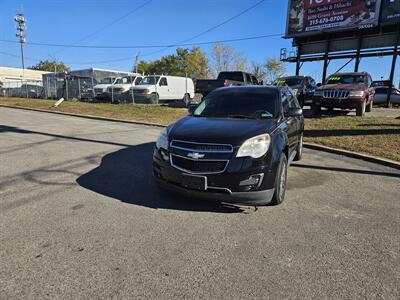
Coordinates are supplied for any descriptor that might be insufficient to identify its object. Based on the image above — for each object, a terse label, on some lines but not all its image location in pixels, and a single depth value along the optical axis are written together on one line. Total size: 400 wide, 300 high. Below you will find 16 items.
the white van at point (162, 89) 20.20
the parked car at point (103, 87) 22.94
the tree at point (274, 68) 65.44
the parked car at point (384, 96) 24.73
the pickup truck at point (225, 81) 16.95
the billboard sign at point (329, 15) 26.39
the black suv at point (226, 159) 3.71
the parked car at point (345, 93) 12.66
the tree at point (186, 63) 69.75
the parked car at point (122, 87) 21.33
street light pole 59.62
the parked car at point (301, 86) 17.63
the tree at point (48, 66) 94.65
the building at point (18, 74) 66.25
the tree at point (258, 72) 67.06
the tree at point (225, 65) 66.25
